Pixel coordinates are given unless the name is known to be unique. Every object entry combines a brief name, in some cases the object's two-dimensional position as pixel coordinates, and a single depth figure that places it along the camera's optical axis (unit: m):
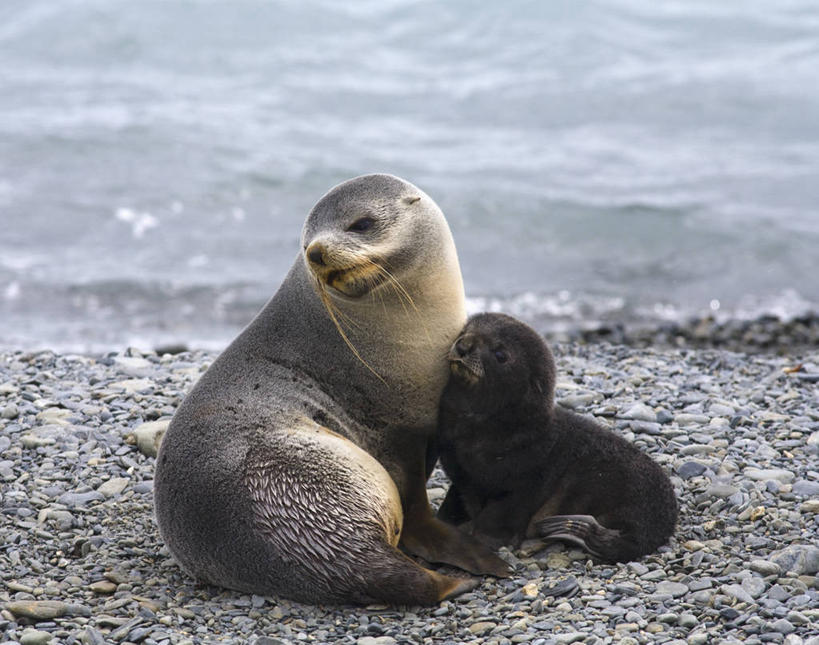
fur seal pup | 10.53
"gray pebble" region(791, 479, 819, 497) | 11.16
